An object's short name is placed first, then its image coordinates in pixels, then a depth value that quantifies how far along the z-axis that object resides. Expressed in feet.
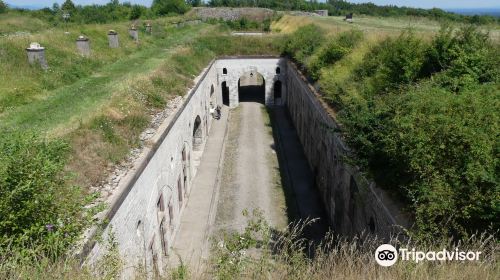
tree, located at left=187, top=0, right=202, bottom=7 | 252.30
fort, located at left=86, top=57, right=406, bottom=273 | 29.53
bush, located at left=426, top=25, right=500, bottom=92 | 35.29
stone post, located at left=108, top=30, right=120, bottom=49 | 81.76
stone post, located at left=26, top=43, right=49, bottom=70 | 55.77
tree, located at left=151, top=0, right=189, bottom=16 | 194.08
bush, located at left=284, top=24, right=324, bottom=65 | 80.59
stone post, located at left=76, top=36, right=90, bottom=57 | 70.10
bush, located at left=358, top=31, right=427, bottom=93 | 41.34
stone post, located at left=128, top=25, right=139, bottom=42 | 95.54
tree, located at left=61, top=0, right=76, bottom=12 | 177.99
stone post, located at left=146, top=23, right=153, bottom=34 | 109.81
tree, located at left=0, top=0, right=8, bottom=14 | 147.74
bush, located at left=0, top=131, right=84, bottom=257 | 17.16
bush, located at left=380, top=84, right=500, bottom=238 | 21.79
